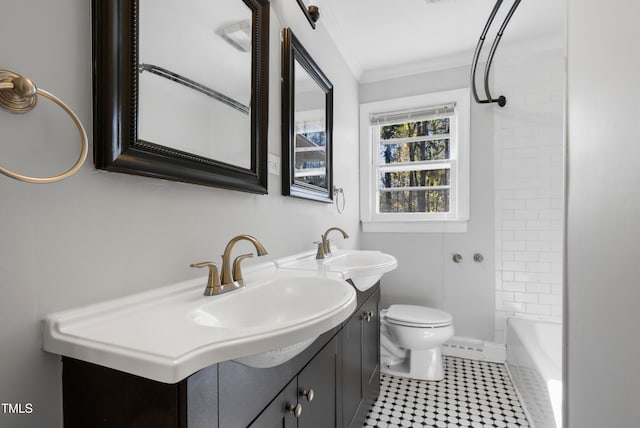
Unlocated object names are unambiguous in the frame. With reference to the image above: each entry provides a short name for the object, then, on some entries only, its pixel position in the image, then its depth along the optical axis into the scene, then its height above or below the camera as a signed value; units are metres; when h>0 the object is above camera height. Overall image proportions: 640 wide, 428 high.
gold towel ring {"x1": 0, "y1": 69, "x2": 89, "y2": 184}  0.53 +0.21
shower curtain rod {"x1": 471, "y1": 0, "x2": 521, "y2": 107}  1.59 +1.02
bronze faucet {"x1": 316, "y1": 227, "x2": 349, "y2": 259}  1.79 -0.21
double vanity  0.54 -0.30
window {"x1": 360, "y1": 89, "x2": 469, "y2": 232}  2.54 +0.45
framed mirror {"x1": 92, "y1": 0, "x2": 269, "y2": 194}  0.72 +0.38
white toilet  2.06 -0.90
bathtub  1.40 -0.88
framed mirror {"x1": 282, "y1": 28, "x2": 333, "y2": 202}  1.54 +0.51
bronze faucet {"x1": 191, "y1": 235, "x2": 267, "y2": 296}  0.93 -0.21
